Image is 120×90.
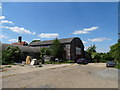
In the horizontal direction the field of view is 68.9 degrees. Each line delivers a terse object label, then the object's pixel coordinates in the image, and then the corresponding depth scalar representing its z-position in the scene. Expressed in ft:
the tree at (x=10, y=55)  69.66
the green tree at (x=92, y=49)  153.76
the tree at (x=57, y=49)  106.97
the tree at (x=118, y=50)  41.72
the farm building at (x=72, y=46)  114.26
